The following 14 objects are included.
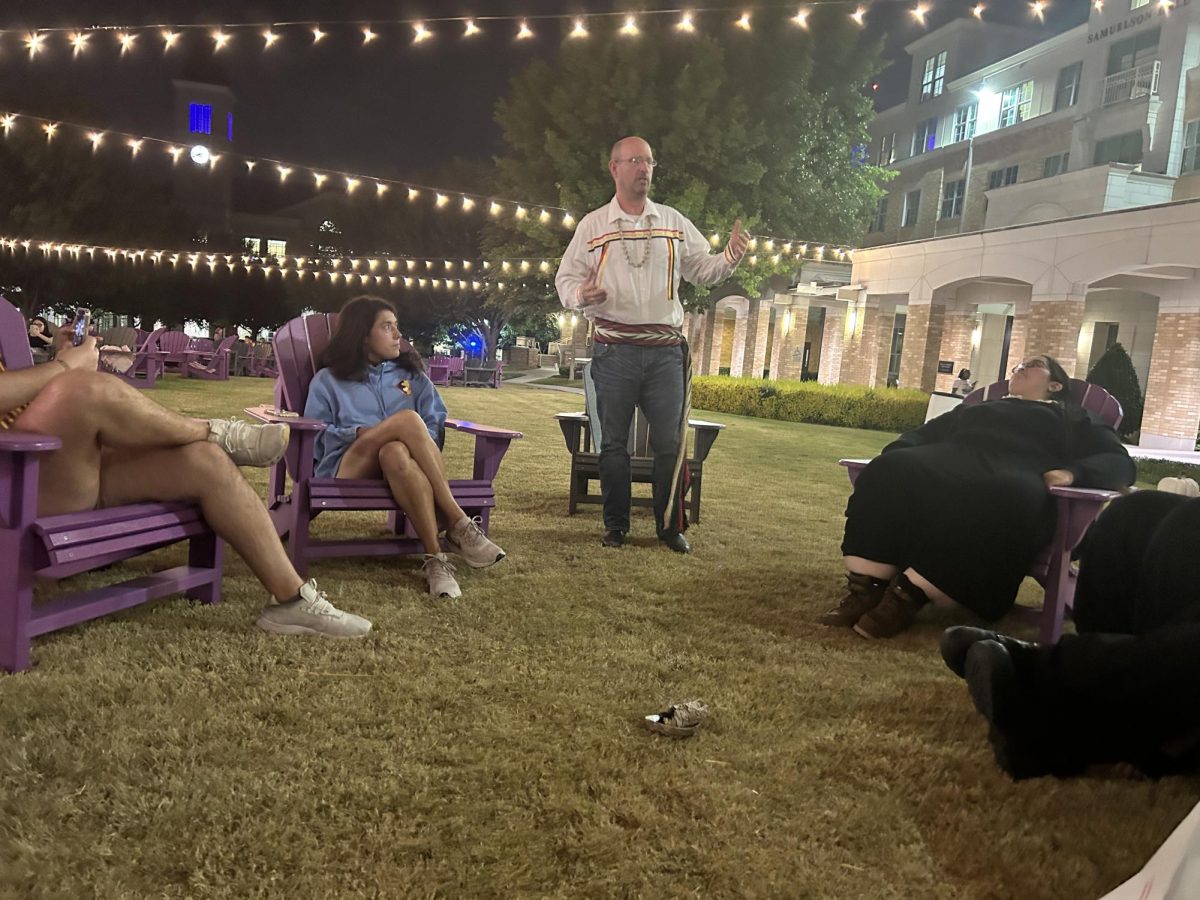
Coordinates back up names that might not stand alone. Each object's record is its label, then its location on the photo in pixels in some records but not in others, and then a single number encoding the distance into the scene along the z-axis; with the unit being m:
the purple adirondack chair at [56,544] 2.18
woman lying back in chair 3.11
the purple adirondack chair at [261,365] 20.95
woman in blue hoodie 3.39
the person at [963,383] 16.61
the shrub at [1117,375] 15.59
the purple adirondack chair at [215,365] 17.94
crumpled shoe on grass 2.15
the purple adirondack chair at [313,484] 3.30
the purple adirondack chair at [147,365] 14.43
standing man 4.46
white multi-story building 14.83
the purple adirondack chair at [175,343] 18.25
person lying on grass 1.90
